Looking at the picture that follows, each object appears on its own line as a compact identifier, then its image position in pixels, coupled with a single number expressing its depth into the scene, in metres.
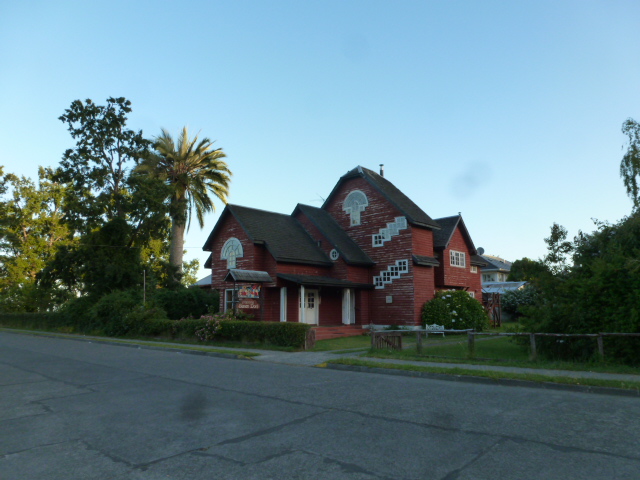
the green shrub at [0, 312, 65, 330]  36.41
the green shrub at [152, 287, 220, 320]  32.01
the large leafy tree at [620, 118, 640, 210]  22.57
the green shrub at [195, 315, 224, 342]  21.52
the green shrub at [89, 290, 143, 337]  27.62
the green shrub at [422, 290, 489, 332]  27.06
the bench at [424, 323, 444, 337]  26.38
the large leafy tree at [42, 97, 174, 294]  34.81
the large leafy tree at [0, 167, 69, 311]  50.06
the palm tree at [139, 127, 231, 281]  39.88
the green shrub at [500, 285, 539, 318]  40.78
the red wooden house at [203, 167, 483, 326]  26.42
